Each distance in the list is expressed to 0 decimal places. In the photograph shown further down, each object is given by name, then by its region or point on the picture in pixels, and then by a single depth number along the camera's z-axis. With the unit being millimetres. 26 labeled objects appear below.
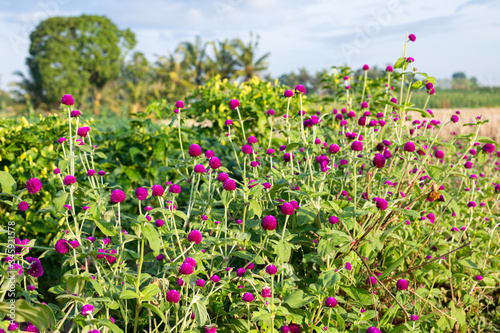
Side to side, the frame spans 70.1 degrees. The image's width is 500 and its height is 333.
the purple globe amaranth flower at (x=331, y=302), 1917
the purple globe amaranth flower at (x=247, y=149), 2364
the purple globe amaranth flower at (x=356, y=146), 2139
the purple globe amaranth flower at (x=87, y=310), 1543
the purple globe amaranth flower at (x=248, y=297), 1759
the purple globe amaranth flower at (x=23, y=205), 1882
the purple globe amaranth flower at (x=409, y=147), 2145
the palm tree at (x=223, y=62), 31422
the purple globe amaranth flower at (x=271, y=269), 1739
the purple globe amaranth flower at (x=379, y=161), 2039
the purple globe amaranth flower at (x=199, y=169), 2038
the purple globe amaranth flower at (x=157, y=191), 1939
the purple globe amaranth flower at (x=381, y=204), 1962
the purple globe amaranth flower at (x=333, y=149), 2203
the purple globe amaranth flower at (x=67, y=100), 2114
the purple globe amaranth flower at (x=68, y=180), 1874
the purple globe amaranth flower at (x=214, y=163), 2047
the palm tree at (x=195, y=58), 31906
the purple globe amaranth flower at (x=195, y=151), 2140
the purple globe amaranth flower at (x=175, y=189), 1950
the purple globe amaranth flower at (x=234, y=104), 2559
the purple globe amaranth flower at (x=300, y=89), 2520
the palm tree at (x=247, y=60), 31153
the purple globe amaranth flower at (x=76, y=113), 2336
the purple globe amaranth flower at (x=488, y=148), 2465
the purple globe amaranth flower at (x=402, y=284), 2184
